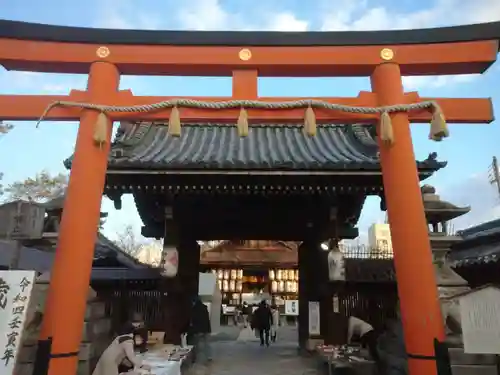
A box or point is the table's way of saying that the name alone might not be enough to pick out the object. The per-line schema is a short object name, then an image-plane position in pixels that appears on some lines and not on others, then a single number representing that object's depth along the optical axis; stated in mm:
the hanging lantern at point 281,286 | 20312
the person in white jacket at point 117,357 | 4527
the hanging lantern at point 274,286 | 20266
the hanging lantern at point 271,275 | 20297
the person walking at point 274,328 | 12505
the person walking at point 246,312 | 17797
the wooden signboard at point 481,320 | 3465
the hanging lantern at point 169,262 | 7520
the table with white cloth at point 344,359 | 6035
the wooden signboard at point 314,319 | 8461
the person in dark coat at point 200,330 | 8469
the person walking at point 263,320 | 11313
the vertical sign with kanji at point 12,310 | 3535
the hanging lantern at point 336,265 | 7562
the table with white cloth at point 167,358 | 5480
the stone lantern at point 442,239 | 5688
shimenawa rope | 4504
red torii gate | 4562
